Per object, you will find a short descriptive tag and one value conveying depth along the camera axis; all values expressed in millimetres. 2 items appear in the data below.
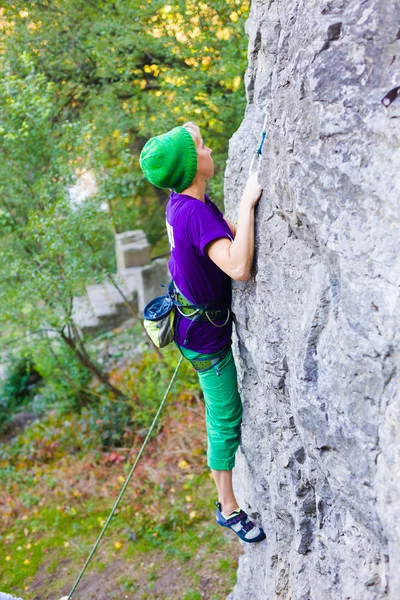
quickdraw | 2564
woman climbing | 2629
